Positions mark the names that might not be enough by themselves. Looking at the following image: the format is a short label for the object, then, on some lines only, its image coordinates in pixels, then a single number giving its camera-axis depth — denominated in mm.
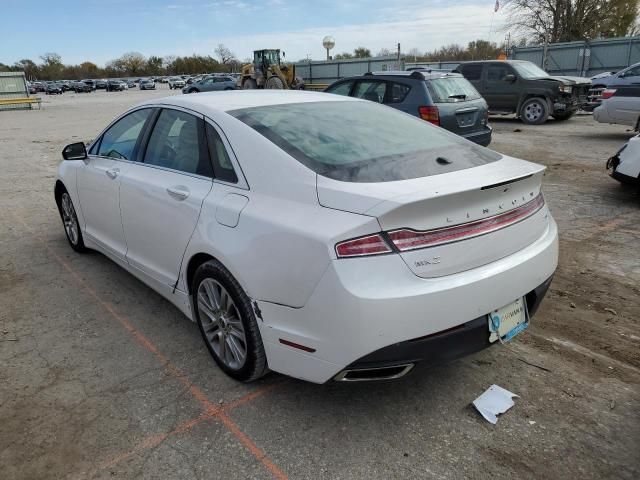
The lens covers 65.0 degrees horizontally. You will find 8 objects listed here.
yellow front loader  28047
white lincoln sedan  2137
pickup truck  14195
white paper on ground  2580
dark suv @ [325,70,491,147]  8195
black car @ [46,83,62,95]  61000
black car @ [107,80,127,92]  64438
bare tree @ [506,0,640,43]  37938
